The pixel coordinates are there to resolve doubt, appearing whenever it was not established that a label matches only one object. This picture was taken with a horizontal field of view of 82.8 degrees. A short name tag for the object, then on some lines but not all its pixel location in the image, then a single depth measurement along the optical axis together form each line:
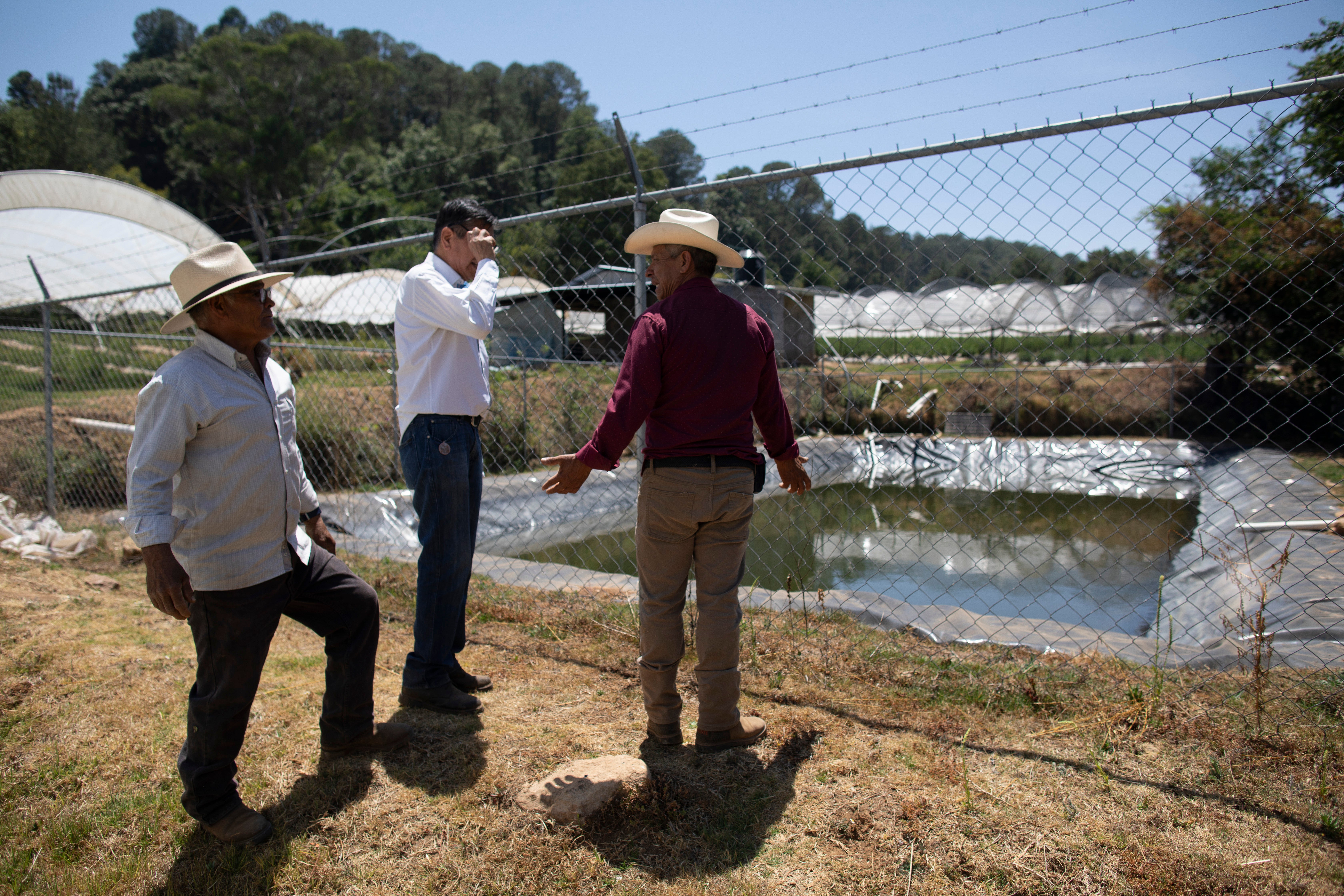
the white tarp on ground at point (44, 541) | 5.83
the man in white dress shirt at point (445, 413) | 2.94
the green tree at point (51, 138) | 39.50
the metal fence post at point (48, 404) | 6.56
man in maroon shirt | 2.47
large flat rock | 2.27
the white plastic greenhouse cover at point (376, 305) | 11.49
